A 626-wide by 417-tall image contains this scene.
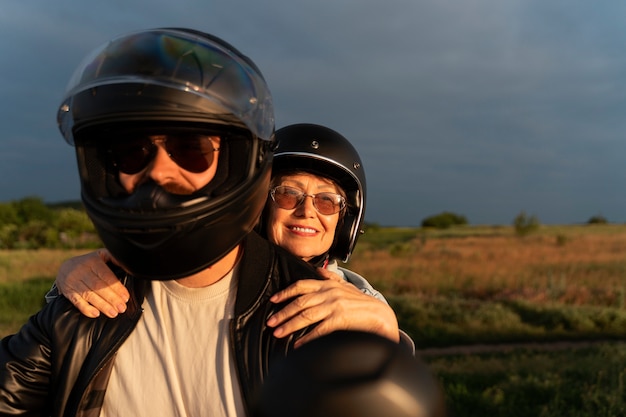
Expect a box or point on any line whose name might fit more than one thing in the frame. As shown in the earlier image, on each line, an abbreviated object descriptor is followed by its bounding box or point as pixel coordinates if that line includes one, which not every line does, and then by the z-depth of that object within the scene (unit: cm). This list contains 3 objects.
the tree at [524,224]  4598
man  154
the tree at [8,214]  4969
